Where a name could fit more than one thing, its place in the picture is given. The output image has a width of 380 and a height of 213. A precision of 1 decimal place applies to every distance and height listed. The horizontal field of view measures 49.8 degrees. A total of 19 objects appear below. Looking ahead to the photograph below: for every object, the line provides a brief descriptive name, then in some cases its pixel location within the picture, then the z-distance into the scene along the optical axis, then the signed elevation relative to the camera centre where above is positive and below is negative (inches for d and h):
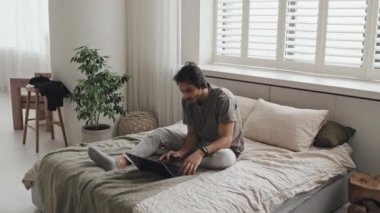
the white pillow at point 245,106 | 130.7 -19.5
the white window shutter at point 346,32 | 123.6 +4.4
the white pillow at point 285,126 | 114.0 -22.9
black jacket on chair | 159.9 -18.7
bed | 81.9 -30.2
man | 97.3 -23.4
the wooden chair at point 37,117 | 166.1 -30.7
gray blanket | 83.3 -30.1
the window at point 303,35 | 123.9 +3.6
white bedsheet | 80.4 -30.1
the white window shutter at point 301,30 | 135.0 +5.3
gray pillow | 113.5 -24.8
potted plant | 147.9 -18.2
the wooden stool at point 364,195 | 96.6 -35.0
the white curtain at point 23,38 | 253.1 +3.5
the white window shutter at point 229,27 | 157.0 +7.0
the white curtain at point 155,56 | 159.0 -4.6
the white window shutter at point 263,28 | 146.0 +6.2
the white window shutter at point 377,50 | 120.0 -1.1
